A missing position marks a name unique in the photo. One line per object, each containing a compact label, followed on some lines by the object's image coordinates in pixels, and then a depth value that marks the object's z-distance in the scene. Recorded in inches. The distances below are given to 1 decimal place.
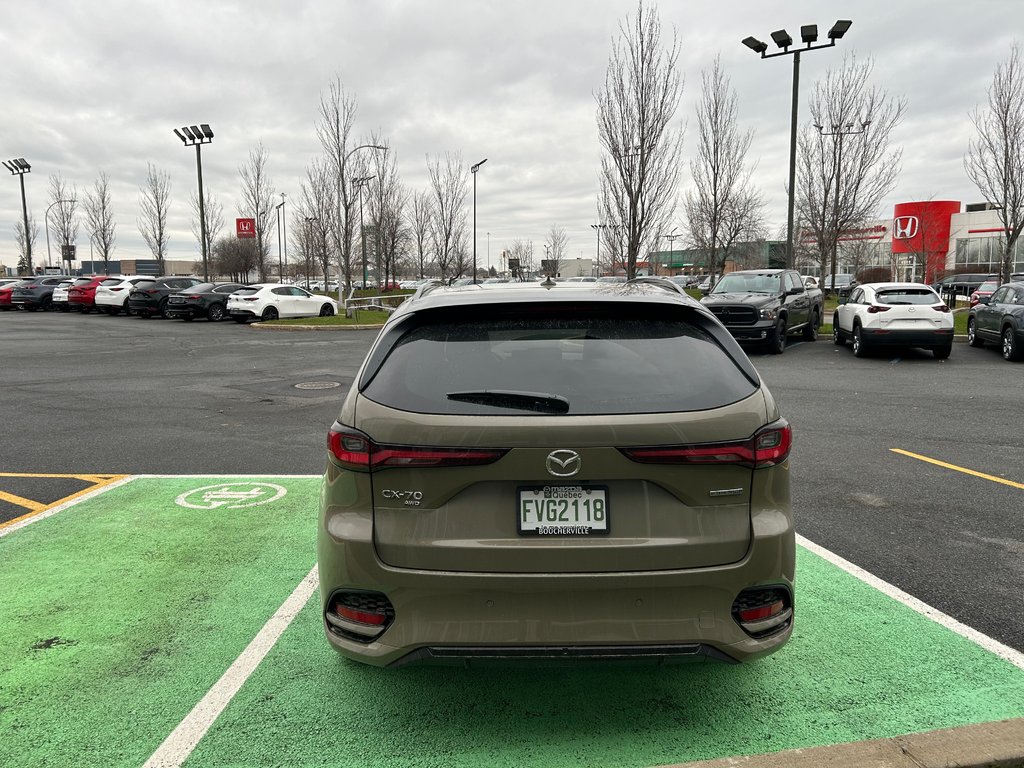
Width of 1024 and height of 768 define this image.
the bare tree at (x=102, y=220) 2356.3
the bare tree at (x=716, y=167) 1234.0
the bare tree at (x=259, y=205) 1956.2
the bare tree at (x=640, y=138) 931.3
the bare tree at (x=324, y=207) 1501.0
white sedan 1176.2
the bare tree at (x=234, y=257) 2896.2
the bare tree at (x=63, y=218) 2571.4
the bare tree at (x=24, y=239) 2427.0
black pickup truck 674.2
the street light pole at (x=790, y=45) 757.3
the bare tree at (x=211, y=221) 2319.1
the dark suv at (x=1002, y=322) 592.1
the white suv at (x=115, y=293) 1427.2
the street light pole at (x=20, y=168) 2299.2
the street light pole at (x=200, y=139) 1423.6
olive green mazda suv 99.3
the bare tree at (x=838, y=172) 1117.1
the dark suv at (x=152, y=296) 1337.4
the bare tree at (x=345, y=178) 1206.9
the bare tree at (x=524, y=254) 3779.5
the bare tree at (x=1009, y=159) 900.0
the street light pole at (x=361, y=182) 1272.9
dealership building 2373.3
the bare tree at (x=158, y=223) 2134.6
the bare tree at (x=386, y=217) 1673.2
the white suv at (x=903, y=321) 620.4
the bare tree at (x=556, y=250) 3590.6
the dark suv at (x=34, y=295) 1588.3
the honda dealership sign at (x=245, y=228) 1731.9
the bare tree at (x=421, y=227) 2203.5
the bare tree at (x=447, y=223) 1921.8
